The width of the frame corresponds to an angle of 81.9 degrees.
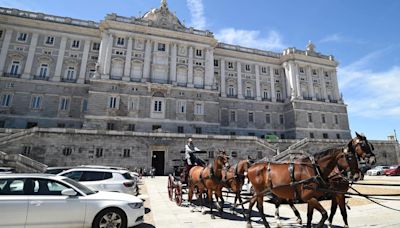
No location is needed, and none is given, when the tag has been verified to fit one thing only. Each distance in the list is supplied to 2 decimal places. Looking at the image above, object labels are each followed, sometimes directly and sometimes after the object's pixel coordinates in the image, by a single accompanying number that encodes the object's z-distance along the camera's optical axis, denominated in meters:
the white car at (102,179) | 10.08
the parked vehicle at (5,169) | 16.09
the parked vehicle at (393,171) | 27.73
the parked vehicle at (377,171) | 29.65
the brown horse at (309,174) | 6.01
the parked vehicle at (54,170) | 14.28
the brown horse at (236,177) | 8.64
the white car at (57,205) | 5.35
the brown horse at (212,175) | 8.79
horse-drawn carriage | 10.79
